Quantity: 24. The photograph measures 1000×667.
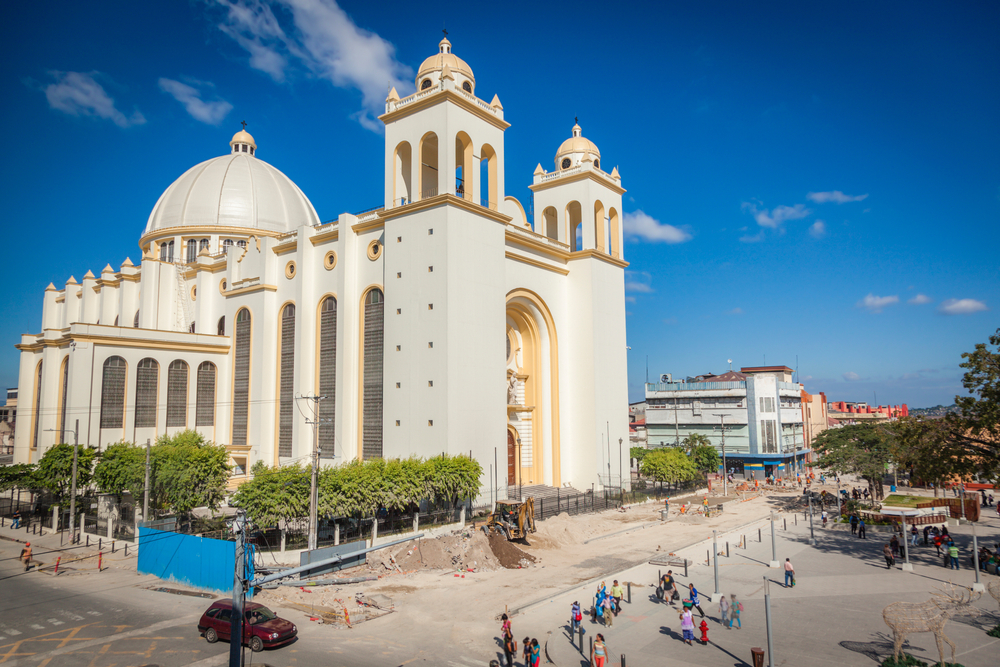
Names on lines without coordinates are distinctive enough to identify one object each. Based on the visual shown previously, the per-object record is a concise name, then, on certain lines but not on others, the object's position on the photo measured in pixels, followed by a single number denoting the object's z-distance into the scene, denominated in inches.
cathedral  1406.3
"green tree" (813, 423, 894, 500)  1686.8
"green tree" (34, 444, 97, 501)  1347.2
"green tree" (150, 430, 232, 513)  1195.9
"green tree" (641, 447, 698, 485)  1863.9
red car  655.8
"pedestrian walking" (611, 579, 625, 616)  773.9
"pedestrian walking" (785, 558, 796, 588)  890.7
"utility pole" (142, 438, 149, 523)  1131.6
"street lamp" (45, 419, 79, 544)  1187.9
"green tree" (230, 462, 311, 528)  1021.2
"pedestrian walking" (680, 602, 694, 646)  664.4
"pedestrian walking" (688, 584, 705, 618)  740.6
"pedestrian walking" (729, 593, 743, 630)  721.2
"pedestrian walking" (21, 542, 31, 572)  1026.7
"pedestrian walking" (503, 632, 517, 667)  612.4
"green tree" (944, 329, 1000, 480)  982.4
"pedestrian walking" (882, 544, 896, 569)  1005.2
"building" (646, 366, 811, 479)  2610.7
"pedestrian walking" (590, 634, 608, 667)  585.3
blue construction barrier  884.0
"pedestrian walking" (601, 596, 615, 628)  733.9
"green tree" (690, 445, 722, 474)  2281.0
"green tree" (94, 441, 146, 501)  1277.1
